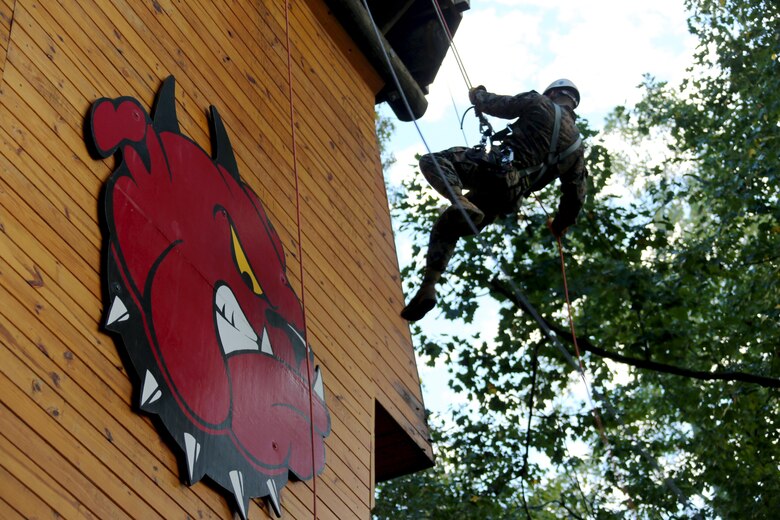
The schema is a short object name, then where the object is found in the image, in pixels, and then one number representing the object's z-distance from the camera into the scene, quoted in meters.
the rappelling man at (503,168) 14.95
